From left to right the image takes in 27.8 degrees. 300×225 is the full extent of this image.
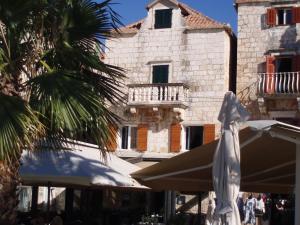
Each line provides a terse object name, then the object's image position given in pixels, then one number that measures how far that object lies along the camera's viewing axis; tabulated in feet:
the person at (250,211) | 74.33
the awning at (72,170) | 36.83
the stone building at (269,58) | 80.94
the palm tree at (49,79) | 26.81
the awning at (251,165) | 27.63
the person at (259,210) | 74.43
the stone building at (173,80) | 85.46
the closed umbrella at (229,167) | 27.25
